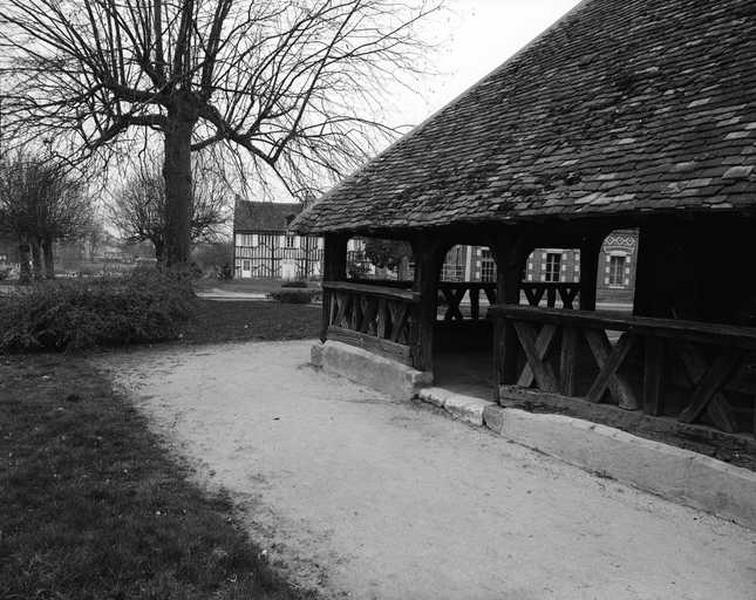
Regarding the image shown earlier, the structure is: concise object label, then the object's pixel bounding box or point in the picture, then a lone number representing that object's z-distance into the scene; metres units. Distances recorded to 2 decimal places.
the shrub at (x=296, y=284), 38.06
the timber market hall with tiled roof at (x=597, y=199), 4.73
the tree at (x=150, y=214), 36.88
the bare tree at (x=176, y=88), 13.95
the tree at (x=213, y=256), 53.56
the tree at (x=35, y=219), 28.23
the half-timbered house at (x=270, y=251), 57.81
